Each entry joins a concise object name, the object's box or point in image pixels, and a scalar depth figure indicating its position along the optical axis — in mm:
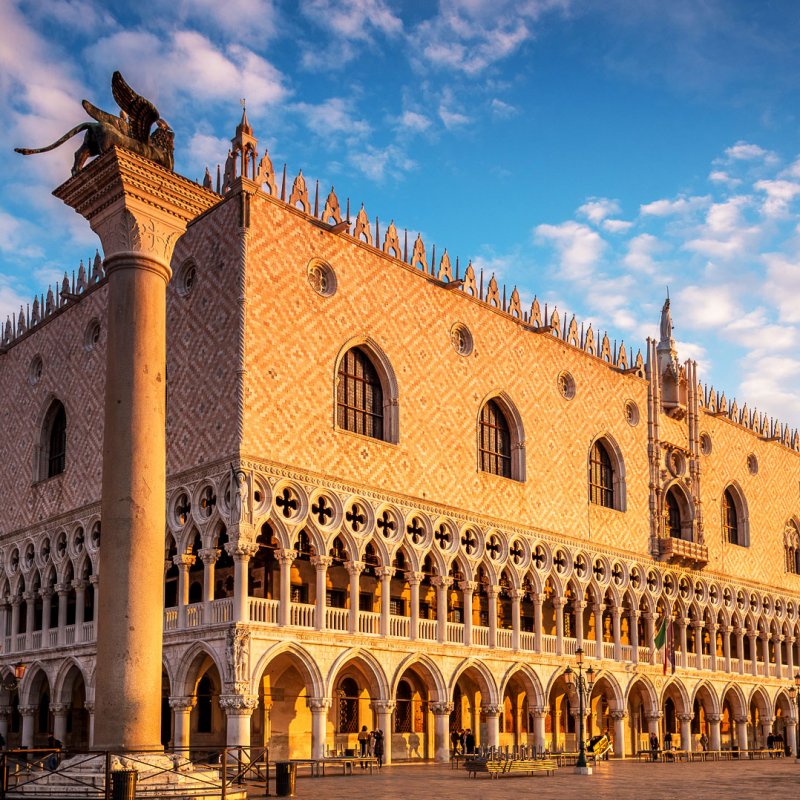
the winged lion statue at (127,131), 12195
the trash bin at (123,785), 10133
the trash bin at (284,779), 13406
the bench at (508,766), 18578
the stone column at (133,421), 11031
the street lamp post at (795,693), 35369
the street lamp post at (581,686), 20797
